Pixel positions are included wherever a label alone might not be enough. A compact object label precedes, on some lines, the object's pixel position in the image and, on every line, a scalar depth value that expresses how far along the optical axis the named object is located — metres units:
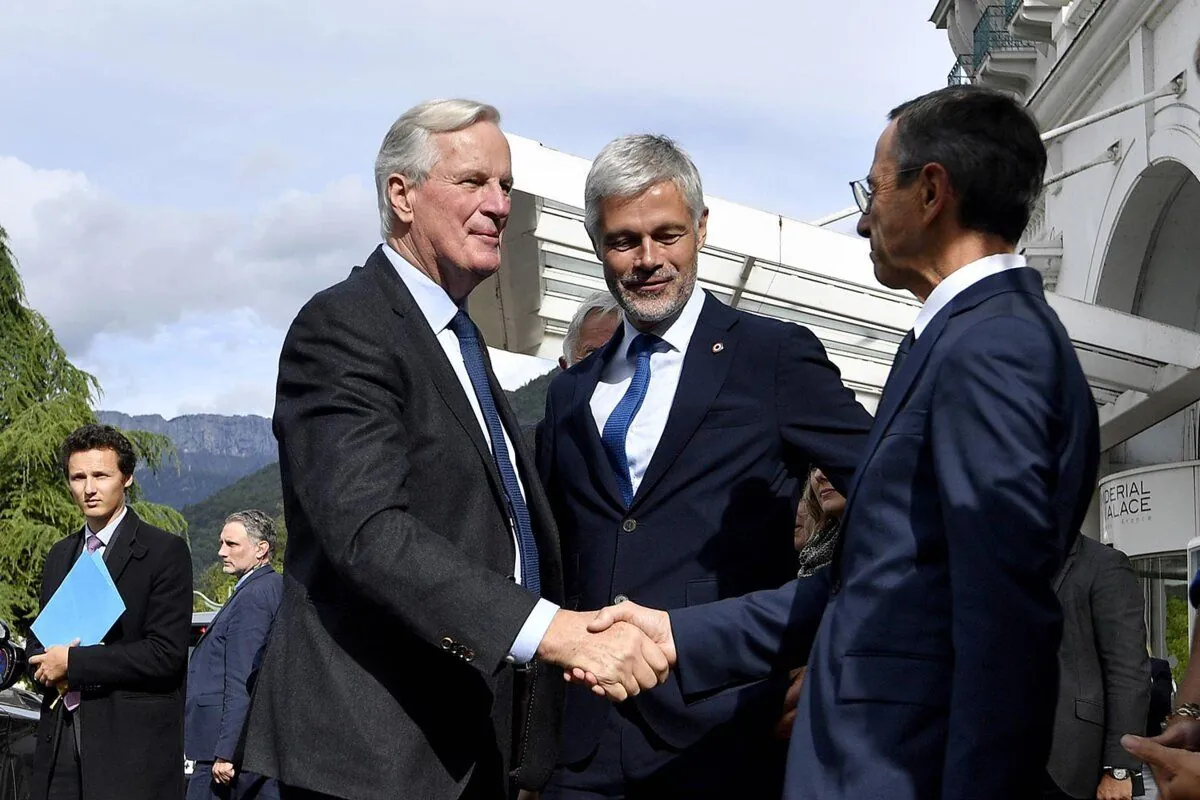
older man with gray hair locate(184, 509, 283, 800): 9.41
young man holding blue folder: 6.15
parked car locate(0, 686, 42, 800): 8.79
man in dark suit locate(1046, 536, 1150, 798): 6.43
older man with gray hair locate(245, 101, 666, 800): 3.36
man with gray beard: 3.64
